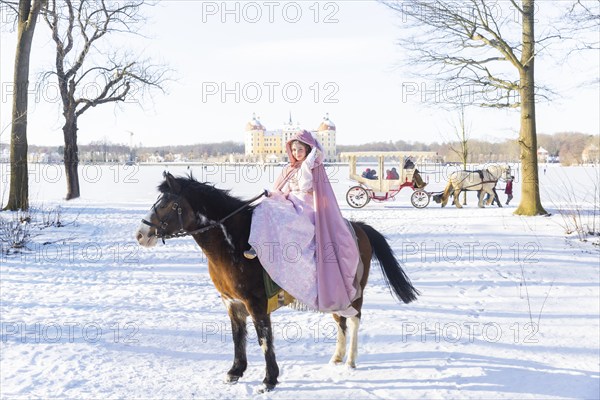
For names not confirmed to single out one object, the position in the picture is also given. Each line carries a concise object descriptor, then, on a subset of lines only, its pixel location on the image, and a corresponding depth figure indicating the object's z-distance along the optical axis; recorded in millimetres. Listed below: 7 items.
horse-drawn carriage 19672
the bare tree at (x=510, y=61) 14406
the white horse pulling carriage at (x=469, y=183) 19375
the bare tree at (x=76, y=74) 20359
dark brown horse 4258
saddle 4535
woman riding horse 4512
